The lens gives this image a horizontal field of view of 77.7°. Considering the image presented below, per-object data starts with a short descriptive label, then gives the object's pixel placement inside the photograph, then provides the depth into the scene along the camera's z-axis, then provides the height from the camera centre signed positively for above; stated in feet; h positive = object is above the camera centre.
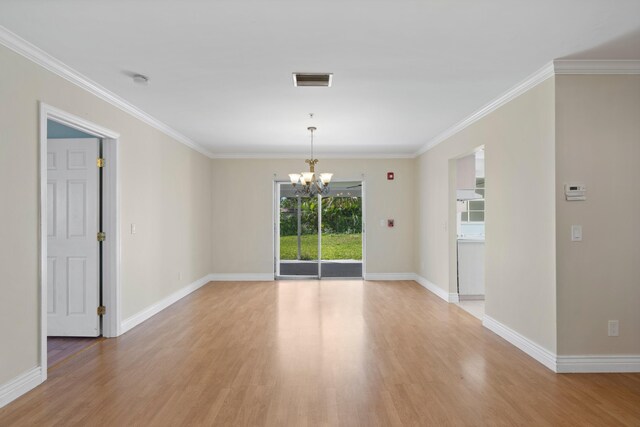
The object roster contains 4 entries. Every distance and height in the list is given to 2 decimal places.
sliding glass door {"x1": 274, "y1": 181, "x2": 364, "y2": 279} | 27.48 -0.44
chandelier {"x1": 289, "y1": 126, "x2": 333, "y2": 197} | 18.72 +1.88
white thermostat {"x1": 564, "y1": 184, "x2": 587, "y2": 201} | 11.17 +0.66
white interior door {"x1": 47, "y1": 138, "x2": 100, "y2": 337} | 14.07 -0.68
